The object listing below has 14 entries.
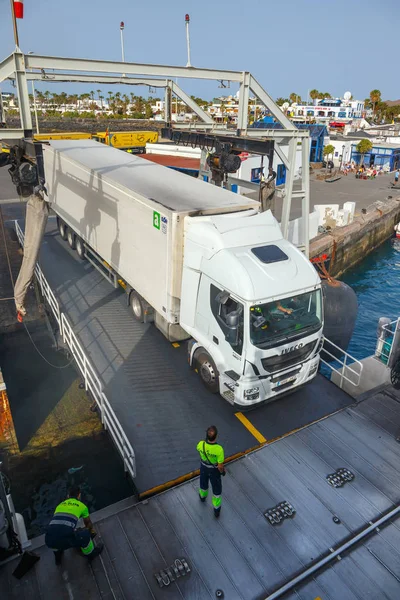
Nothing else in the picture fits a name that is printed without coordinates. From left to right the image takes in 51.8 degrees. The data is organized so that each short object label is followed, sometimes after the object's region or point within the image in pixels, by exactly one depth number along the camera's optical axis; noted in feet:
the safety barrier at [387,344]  31.89
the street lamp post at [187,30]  41.39
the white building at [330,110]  326.24
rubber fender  46.57
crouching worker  17.29
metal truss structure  33.17
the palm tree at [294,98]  404.36
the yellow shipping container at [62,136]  105.45
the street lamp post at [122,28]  43.62
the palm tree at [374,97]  400.43
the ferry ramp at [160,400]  26.22
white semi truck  26.23
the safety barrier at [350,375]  32.82
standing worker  19.90
